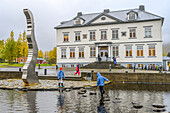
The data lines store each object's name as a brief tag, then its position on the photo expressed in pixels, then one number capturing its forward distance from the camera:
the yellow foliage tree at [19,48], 63.44
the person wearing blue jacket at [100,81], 10.98
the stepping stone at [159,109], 7.28
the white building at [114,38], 37.97
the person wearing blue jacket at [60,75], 14.88
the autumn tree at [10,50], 62.27
